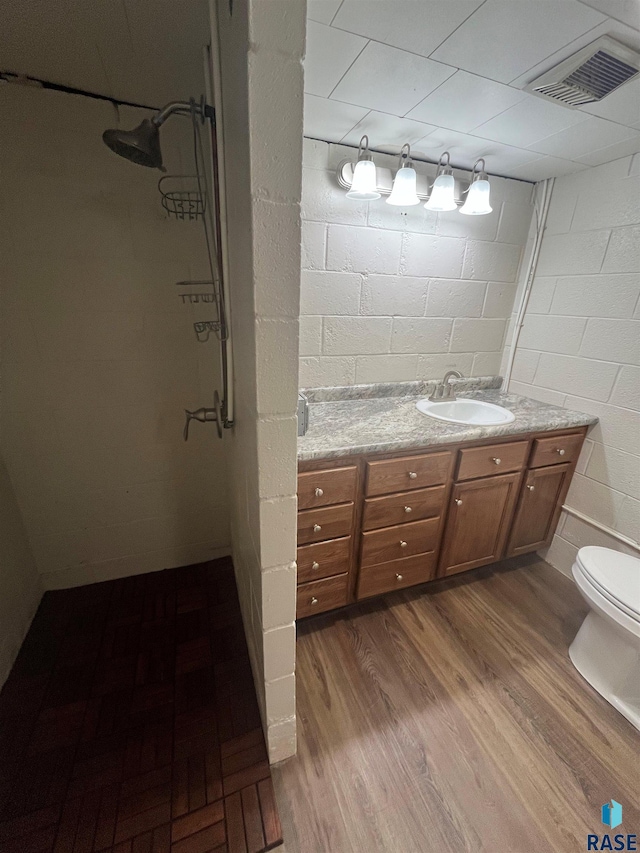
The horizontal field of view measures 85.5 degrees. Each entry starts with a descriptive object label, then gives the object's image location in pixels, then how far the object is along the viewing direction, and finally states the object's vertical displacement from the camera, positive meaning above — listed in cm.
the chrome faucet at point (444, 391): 194 -47
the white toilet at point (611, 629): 125 -115
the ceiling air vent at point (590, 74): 96 +65
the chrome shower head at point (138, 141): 93 +38
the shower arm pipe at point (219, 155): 78 +32
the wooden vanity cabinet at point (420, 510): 135 -88
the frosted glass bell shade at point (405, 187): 147 +46
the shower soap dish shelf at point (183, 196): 131 +35
